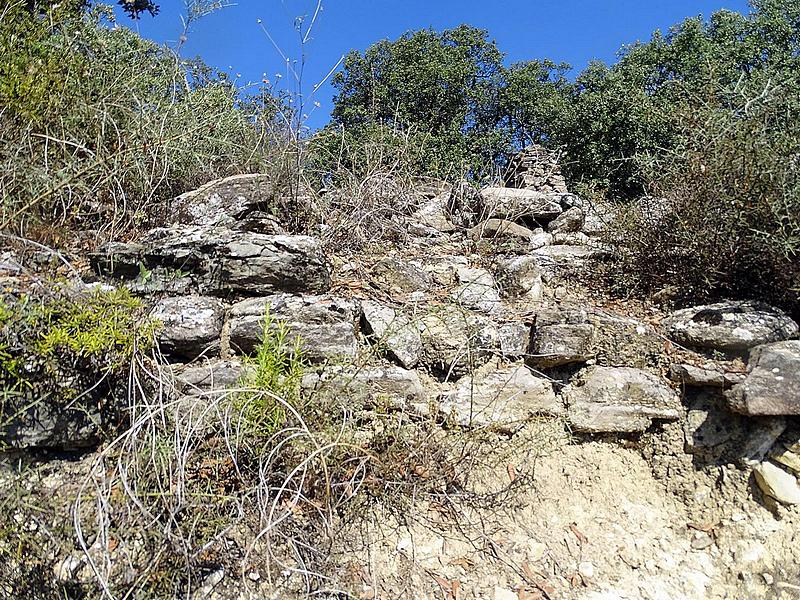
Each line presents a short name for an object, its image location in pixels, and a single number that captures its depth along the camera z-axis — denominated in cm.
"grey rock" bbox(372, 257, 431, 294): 344
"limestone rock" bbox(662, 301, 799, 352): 297
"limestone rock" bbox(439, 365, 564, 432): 281
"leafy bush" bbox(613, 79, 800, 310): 313
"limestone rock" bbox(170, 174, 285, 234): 359
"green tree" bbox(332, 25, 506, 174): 1220
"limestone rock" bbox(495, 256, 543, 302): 350
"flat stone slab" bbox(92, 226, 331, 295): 297
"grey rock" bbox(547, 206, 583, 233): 435
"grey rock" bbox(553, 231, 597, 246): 416
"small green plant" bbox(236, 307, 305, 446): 236
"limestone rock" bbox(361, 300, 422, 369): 294
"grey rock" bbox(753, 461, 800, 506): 264
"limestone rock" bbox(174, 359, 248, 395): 264
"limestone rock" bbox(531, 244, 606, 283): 371
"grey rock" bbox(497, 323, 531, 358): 306
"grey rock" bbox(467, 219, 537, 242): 412
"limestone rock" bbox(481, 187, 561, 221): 430
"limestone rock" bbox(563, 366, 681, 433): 289
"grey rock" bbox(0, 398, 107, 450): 239
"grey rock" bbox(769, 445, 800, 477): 269
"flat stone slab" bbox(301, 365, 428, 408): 260
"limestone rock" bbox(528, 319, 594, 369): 300
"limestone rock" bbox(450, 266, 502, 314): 333
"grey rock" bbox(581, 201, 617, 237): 405
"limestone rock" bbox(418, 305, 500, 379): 298
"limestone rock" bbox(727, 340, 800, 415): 269
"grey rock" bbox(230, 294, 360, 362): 283
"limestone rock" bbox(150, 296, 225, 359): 277
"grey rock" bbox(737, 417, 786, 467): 274
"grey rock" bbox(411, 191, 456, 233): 436
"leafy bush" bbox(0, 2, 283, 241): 309
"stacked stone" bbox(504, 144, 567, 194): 514
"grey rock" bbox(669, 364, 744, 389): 284
